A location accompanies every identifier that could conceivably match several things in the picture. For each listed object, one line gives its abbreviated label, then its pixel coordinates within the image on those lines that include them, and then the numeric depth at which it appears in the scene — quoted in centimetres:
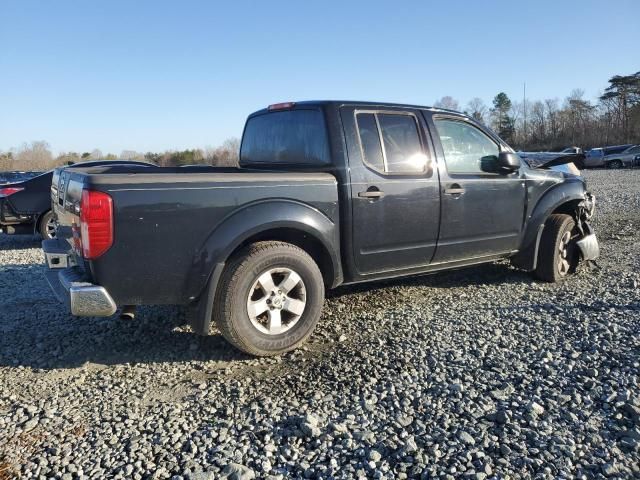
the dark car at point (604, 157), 3594
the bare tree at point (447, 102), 6905
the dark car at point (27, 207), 909
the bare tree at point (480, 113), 7475
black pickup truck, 332
